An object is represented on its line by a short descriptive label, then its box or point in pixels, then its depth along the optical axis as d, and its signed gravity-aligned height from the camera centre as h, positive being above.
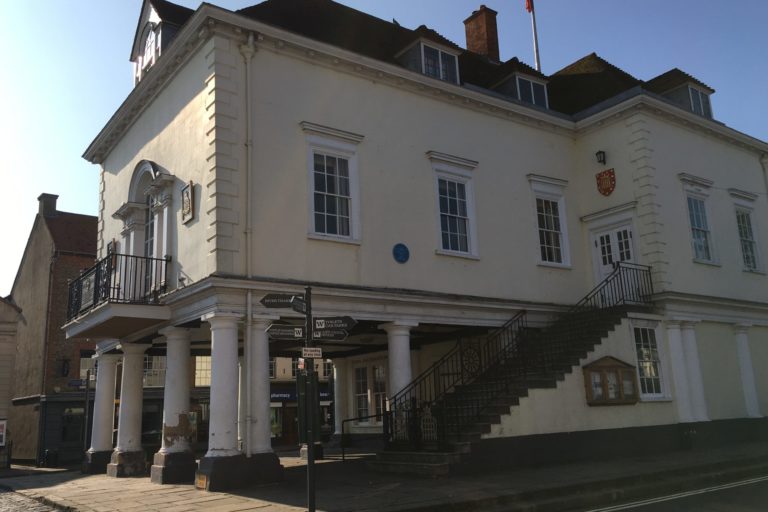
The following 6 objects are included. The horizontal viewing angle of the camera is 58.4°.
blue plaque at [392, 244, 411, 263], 15.75 +3.69
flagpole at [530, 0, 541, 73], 28.53 +15.18
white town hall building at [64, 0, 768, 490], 13.95 +4.10
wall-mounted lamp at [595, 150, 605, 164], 19.67 +7.05
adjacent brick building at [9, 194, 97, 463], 31.09 +3.80
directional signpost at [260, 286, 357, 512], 8.79 +1.20
